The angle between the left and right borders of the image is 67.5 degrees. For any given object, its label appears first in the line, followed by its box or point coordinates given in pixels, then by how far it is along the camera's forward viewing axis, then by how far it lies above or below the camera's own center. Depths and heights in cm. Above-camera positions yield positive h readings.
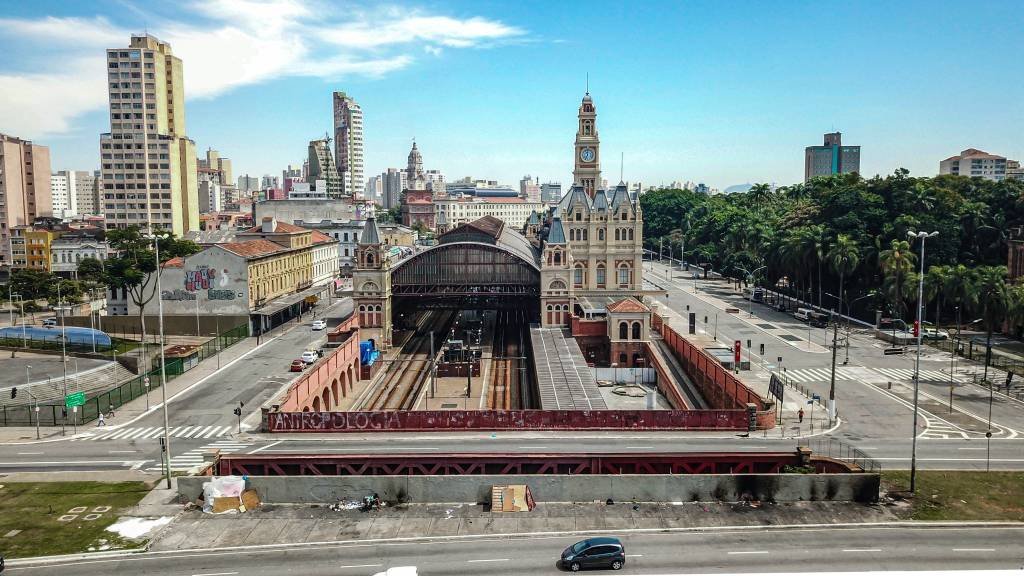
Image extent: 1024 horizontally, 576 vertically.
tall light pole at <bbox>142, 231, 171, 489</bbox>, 4850 -1429
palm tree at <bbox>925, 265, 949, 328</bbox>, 9944 -664
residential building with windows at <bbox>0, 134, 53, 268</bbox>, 18325 +1070
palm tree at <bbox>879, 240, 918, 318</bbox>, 10544 -489
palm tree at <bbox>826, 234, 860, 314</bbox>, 11788 -364
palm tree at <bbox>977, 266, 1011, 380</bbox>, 8556 -755
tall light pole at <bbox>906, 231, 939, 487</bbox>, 4743 -1422
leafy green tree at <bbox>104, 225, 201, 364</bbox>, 10631 -425
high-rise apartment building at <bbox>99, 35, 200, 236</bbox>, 17588 +1973
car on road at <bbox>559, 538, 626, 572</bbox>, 3762 -1598
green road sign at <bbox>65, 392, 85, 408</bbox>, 6362 -1422
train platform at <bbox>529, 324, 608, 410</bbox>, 6625 -1430
